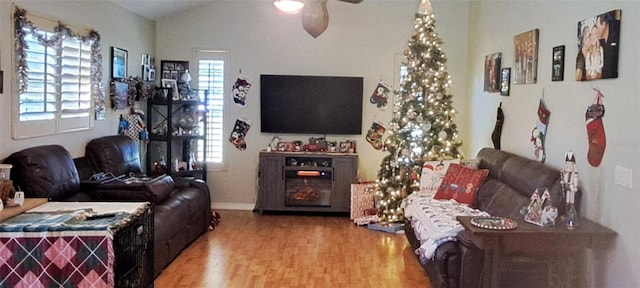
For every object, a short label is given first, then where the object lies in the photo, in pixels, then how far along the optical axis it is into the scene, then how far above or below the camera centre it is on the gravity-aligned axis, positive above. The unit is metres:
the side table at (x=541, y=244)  3.37 -0.73
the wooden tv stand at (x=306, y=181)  6.93 -0.78
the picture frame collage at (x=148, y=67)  6.82 +0.62
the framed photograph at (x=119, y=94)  5.94 +0.22
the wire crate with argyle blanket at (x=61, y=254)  2.92 -0.77
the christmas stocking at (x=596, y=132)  3.60 -0.02
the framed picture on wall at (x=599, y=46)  3.47 +0.57
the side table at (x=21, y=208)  3.22 -0.62
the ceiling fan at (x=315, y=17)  3.02 +0.58
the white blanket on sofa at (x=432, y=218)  4.04 -0.78
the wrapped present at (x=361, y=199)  6.72 -0.96
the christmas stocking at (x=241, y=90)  7.28 +0.38
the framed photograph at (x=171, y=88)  6.85 +0.36
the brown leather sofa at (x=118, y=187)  4.10 -0.64
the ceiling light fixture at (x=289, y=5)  3.33 +0.72
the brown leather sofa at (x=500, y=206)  3.74 -0.67
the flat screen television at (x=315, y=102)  7.14 +0.25
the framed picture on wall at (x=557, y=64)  4.29 +0.52
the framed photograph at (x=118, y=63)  5.90 +0.57
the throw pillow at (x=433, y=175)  5.61 -0.53
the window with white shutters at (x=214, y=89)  7.28 +0.39
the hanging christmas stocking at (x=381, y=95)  7.21 +0.37
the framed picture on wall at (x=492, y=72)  5.91 +0.62
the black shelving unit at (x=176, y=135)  6.80 -0.24
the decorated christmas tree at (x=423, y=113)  6.18 +0.12
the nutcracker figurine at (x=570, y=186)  3.48 -0.38
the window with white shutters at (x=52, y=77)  4.21 +0.31
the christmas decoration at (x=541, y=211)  3.50 -0.55
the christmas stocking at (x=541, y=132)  4.58 -0.04
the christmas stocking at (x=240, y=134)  7.34 -0.22
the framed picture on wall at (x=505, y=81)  5.56 +0.48
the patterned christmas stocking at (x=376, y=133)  7.26 -0.14
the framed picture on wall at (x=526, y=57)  4.87 +0.66
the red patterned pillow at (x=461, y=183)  5.08 -0.56
